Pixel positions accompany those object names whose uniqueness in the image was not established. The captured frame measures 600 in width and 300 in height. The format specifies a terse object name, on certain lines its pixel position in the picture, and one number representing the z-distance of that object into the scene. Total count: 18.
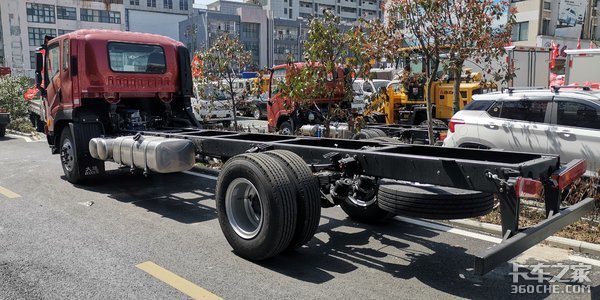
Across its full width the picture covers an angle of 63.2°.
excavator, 13.05
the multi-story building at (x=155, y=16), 89.56
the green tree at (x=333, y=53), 8.51
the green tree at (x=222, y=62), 13.11
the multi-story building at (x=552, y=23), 45.06
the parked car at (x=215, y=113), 17.10
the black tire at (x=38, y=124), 15.71
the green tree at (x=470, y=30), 8.19
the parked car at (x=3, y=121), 16.36
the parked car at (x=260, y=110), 24.94
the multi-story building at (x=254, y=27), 81.31
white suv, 7.13
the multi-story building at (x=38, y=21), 70.38
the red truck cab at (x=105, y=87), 8.34
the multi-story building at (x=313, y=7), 107.50
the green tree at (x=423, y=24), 8.11
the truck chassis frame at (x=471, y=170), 3.59
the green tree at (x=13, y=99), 20.27
